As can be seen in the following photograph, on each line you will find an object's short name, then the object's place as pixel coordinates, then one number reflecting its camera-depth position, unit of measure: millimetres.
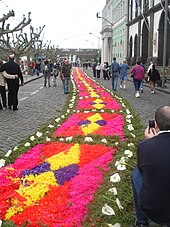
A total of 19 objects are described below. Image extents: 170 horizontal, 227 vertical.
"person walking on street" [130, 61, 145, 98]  10443
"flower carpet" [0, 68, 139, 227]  2563
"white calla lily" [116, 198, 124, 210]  2582
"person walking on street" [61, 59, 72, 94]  11455
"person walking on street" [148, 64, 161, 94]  11907
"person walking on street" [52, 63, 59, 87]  15619
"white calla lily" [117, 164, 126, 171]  3323
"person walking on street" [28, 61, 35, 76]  30666
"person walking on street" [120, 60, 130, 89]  13554
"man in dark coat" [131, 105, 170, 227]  1905
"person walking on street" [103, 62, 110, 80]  21366
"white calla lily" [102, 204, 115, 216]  2494
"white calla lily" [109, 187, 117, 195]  2797
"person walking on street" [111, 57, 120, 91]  12662
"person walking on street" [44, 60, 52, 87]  15172
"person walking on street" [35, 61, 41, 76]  29694
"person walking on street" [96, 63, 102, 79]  23512
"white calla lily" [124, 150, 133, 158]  3772
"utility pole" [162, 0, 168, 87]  14156
